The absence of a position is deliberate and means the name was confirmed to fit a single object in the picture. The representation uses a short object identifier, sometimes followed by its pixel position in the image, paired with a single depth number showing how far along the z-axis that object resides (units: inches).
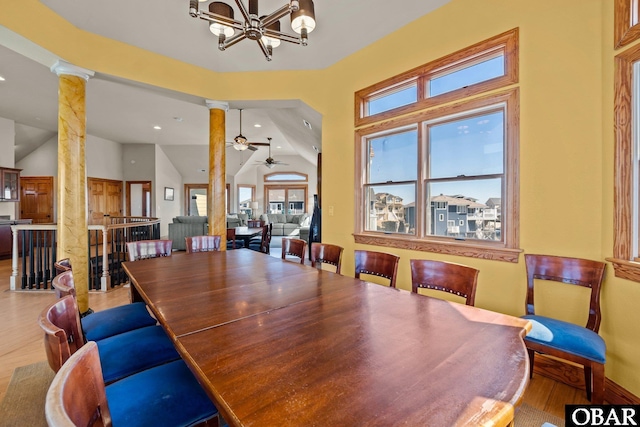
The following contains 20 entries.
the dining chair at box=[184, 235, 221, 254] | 120.8
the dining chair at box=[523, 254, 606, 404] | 61.2
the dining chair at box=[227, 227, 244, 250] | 221.5
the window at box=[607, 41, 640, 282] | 67.6
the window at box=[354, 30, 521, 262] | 92.4
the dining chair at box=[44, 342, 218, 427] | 24.8
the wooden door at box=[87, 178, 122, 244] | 305.8
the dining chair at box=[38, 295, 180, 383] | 34.6
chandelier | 75.3
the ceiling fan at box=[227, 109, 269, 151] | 239.5
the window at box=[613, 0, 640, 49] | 66.5
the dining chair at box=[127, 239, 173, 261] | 101.7
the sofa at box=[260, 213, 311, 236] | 422.6
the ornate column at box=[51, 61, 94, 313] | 123.5
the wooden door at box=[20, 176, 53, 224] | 303.0
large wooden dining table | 26.0
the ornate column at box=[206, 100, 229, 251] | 162.7
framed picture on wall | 390.3
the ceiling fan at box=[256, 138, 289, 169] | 345.7
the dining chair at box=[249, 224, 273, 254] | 243.7
